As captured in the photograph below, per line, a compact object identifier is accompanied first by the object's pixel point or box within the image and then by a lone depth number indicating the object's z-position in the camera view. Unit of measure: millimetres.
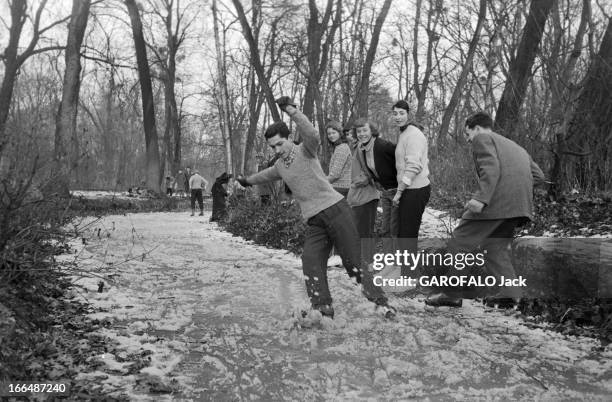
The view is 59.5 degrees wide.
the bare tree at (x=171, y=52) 31384
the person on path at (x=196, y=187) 18547
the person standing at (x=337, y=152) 6961
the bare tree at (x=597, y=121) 8484
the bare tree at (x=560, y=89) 8383
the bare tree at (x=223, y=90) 19414
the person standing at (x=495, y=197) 4520
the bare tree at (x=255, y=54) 14938
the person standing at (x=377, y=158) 5836
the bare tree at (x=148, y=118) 25109
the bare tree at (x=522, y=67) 9359
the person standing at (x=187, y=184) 30073
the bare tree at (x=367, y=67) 11633
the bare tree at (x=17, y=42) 23438
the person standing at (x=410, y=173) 5437
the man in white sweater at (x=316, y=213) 4695
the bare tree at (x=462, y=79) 12350
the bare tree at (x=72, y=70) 18375
